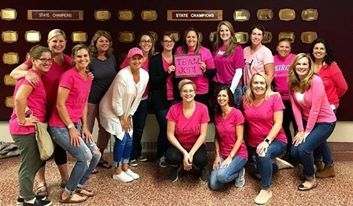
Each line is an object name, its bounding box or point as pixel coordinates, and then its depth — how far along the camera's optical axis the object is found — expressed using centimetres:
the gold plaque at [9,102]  424
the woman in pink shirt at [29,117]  267
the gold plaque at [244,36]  410
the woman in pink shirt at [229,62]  357
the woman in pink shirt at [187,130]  335
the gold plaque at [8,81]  418
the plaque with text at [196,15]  407
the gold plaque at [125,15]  408
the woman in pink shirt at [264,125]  319
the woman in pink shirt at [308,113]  321
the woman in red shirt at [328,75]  352
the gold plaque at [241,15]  406
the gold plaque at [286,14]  406
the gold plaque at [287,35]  409
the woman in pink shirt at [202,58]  358
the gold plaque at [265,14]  406
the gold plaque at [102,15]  407
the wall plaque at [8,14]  406
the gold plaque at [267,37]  408
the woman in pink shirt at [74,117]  286
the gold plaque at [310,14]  405
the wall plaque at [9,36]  411
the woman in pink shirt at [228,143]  329
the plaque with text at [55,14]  406
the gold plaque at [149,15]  409
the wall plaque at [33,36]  410
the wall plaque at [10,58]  414
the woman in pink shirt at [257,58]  361
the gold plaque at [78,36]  410
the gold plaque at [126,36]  411
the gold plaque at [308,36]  409
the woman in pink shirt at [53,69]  288
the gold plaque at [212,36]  398
